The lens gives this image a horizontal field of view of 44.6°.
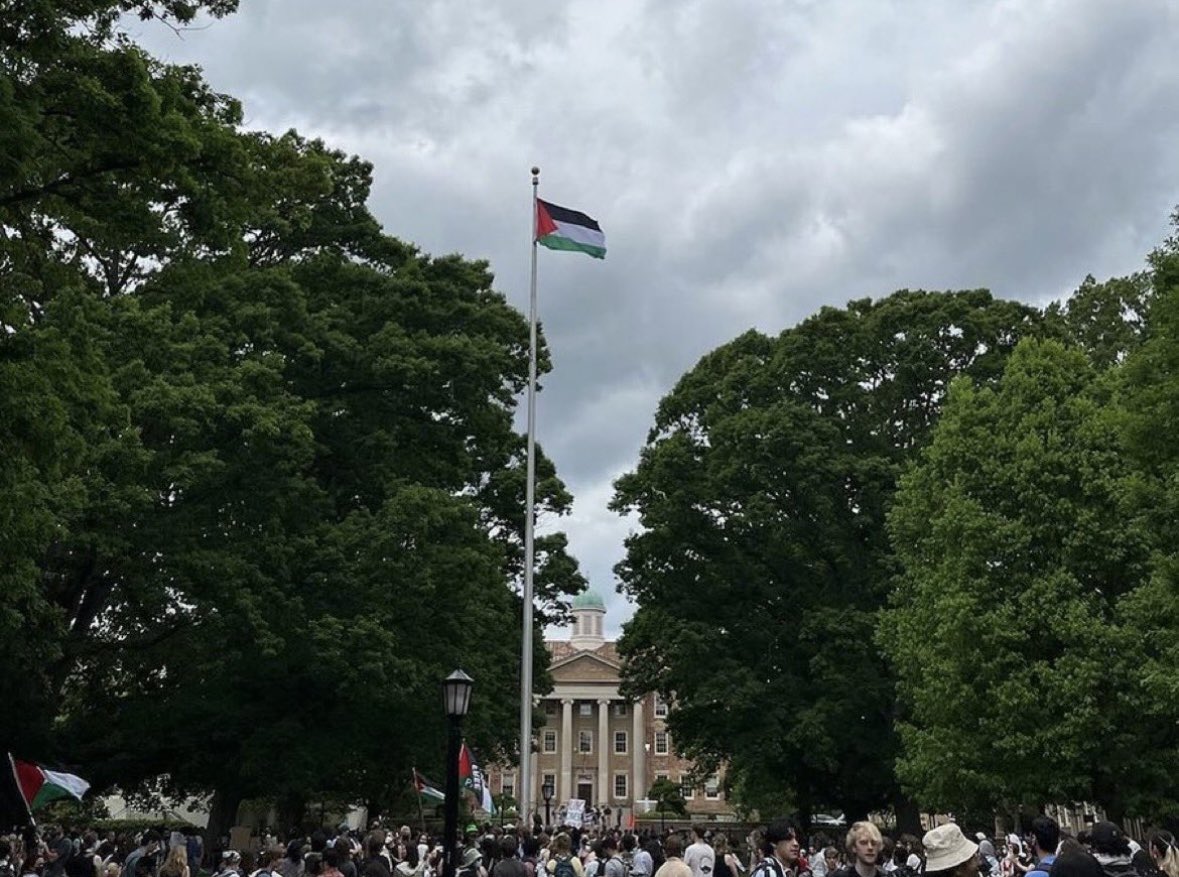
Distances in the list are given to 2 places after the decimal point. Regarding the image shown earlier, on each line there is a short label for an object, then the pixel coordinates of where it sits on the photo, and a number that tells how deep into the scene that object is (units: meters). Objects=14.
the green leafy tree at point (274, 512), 25.34
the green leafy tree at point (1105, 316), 44.91
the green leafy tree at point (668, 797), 85.19
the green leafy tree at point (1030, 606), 32.53
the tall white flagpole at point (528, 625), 26.31
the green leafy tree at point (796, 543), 42.53
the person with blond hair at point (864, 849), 7.38
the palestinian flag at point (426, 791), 31.06
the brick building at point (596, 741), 122.88
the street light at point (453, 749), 16.33
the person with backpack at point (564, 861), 17.06
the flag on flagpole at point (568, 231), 29.92
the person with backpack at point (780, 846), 9.25
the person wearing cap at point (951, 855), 6.22
